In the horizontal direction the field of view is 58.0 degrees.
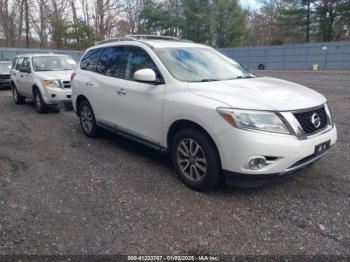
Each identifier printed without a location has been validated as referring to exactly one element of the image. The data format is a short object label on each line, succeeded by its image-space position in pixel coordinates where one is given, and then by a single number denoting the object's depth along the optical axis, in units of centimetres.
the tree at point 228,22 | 4291
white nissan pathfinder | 323
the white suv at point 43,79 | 858
